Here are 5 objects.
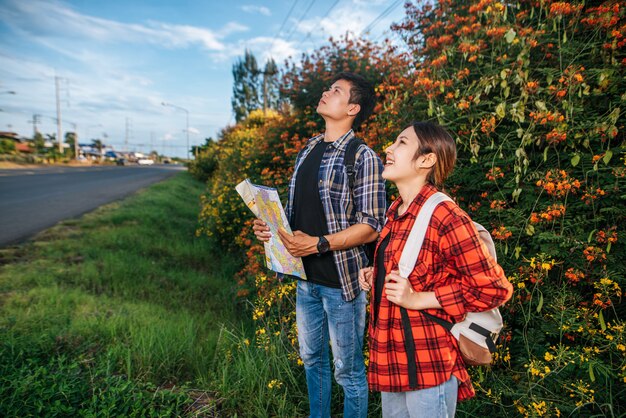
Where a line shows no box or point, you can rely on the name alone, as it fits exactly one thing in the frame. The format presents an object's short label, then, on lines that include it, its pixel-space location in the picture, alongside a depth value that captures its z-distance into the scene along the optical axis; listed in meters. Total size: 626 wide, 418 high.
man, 1.88
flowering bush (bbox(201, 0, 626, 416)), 1.96
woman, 1.21
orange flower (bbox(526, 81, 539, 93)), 2.46
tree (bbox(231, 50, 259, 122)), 39.50
